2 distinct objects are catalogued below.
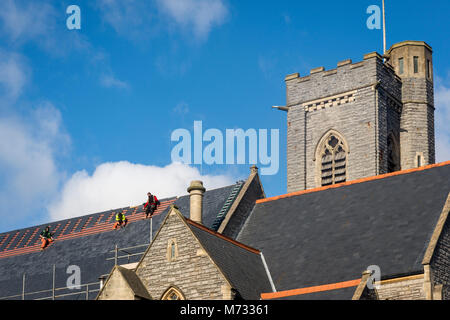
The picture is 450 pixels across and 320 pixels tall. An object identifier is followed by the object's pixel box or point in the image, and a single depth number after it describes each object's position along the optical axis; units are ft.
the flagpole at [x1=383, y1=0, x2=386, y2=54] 203.62
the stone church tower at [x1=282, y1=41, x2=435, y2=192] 177.99
